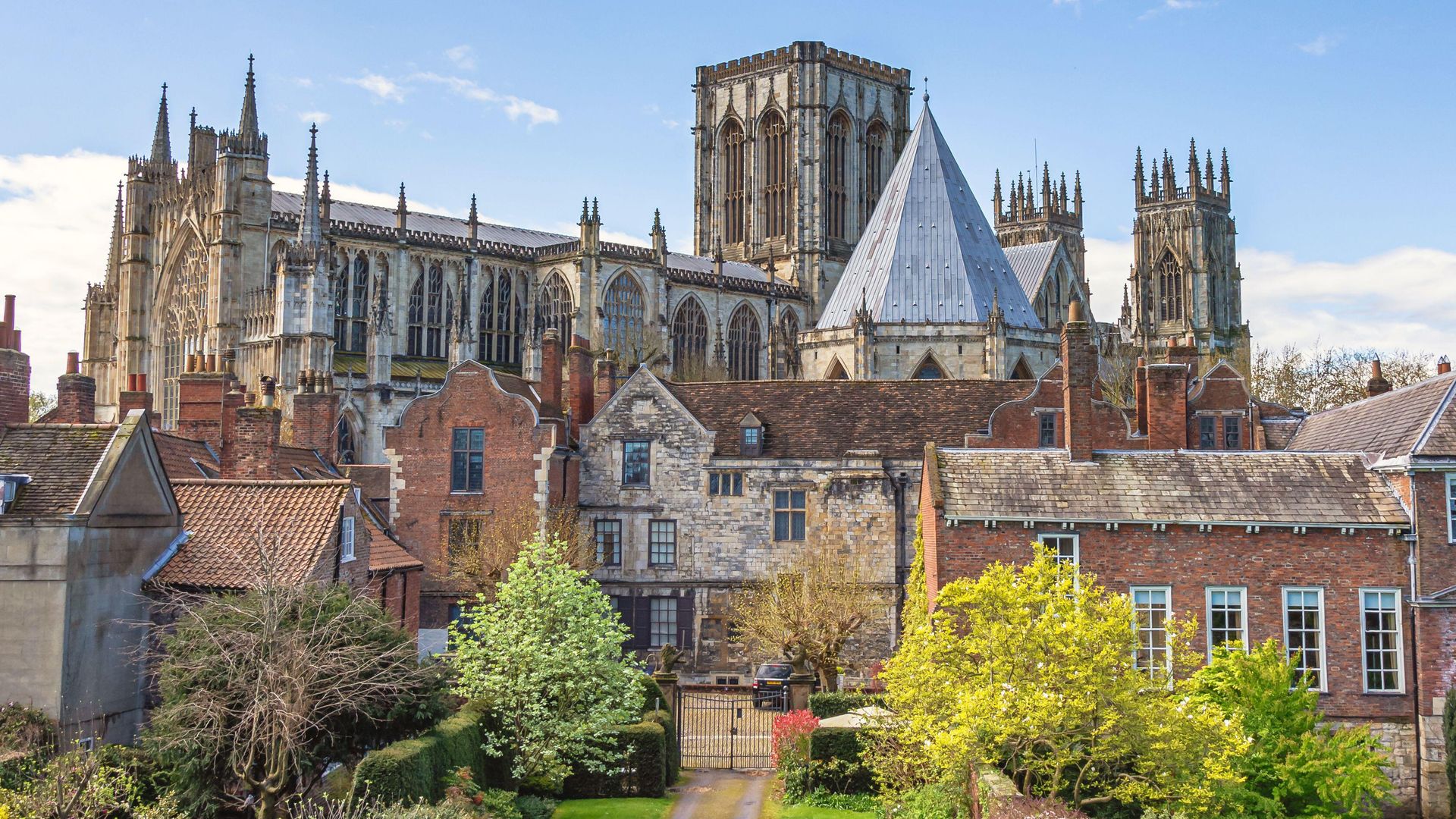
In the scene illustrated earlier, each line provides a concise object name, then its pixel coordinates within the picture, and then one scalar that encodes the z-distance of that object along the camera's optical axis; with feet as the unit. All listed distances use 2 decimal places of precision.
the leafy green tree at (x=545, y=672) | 85.20
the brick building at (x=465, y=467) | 137.28
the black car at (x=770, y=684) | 123.03
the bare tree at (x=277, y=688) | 68.08
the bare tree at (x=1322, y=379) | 243.19
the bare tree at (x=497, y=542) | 129.90
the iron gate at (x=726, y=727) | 104.99
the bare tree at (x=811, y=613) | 120.47
